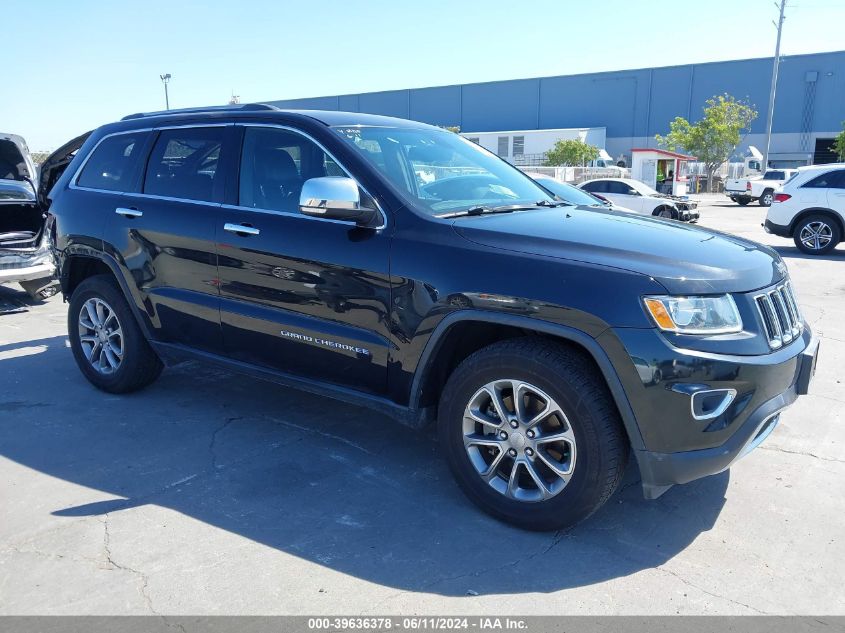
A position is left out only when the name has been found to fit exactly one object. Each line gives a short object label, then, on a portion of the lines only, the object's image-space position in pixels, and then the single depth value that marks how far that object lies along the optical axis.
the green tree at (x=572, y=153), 48.94
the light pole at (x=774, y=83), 38.88
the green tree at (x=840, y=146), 42.38
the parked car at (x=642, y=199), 20.02
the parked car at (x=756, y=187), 32.19
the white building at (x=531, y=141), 55.28
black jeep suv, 2.89
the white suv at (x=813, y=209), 13.32
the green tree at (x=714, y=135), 44.97
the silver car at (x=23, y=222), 7.90
